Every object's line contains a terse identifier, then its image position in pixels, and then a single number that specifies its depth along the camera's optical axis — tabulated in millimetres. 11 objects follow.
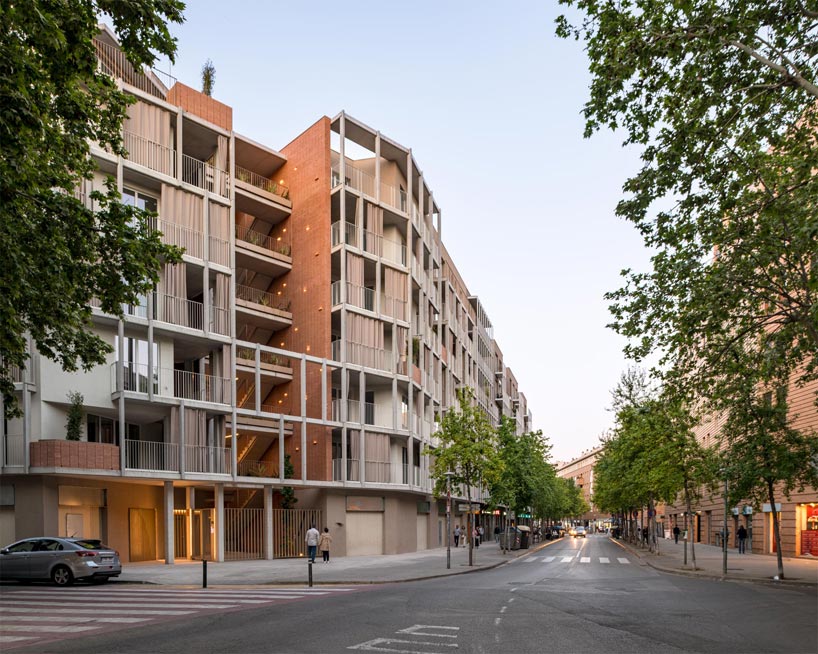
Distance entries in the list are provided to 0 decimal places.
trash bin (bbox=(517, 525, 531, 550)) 52753
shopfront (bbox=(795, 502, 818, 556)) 36188
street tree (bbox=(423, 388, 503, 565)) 33625
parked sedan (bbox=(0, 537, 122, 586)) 21156
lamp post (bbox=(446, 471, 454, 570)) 31328
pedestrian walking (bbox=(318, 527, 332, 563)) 30609
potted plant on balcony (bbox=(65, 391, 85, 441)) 26669
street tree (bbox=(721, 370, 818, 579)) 23781
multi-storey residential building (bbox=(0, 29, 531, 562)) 28516
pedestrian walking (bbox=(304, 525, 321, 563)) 29188
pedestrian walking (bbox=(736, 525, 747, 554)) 43594
